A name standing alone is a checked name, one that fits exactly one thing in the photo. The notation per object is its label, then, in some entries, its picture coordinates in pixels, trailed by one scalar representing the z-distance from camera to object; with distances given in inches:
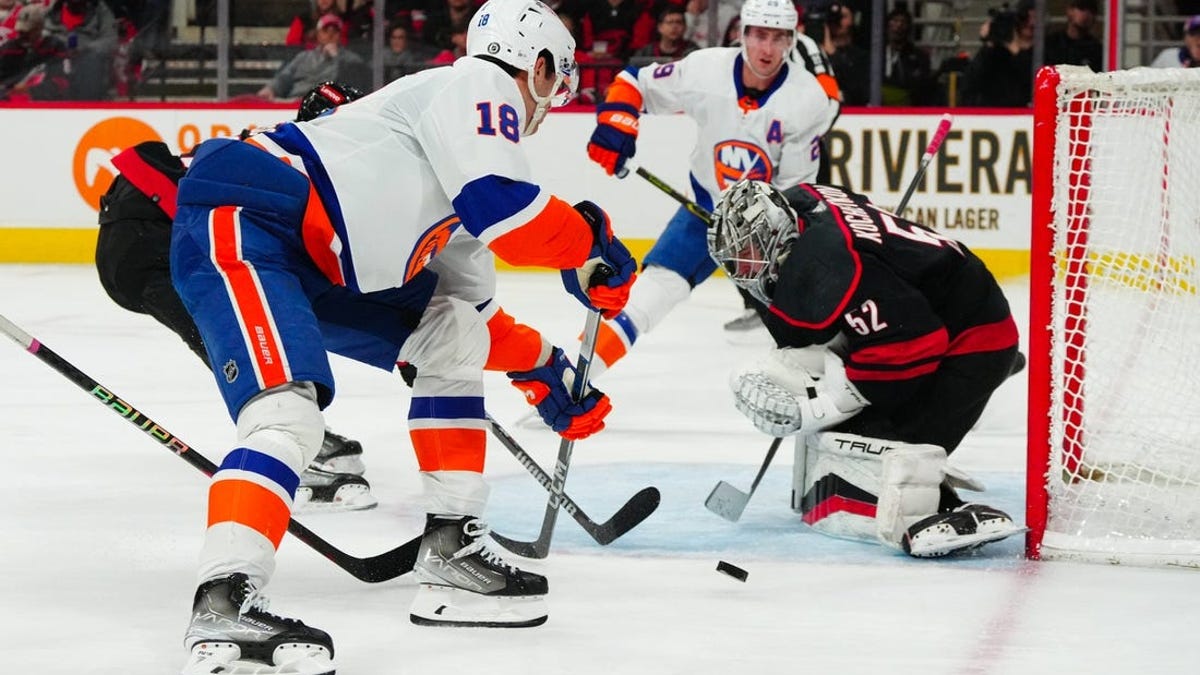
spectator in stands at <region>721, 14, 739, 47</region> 621.2
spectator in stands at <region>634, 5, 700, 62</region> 631.2
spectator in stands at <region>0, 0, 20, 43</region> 642.2
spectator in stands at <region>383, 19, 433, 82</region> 633.0
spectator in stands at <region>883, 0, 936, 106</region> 619.2
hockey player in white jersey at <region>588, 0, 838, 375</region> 422.9
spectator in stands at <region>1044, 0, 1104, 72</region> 615.5
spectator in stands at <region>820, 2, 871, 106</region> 618.5
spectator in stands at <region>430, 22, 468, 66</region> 633.6
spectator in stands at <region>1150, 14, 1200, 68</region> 569.0
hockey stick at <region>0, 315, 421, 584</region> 211.3
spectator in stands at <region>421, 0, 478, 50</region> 639.1
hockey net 249.8
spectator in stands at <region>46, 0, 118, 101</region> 623.5
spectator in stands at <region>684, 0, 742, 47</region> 629.6
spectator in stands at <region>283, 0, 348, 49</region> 637.3
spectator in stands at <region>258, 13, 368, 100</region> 632.4
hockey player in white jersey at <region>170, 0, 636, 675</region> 187.0
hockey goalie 253.3
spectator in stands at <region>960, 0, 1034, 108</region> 614.2
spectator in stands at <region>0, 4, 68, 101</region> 622.2
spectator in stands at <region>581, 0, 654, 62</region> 644.1
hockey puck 239.3
